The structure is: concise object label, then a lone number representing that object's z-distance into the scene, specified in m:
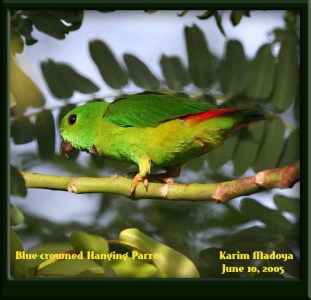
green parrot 2.77
